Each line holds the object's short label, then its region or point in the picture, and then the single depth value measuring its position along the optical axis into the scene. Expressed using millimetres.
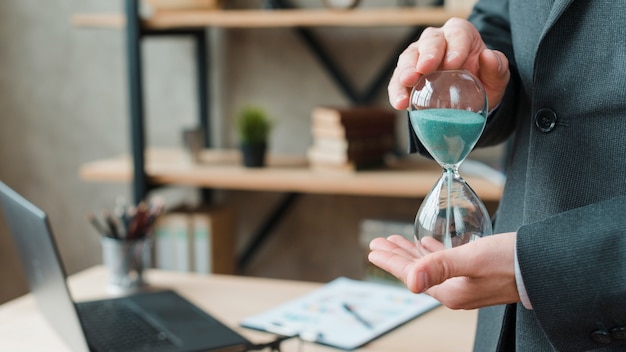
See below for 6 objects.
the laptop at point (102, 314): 1251
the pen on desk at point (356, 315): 1439
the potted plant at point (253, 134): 2529
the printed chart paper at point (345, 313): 1394
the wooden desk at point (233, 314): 1385
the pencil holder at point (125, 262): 1654
